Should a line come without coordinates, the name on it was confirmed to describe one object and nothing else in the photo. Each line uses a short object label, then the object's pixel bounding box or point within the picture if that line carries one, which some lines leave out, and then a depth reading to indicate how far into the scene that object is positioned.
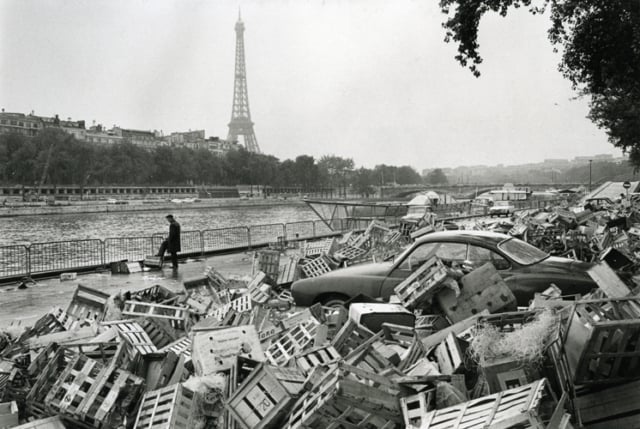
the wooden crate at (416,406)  3.76
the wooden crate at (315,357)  4.93
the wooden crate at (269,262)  11.93
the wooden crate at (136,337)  5.78
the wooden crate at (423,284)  6.23
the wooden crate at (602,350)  3.67
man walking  16.93
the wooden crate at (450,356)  4.43
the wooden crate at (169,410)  4.36
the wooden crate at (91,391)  4.75
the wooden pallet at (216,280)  10.96
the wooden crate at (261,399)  4.07
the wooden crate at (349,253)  12.77
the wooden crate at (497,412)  3.29
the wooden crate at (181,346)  5.78
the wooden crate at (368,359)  4.51
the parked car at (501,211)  38.08
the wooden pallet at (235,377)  4.35
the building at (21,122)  108.69
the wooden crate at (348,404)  3.69
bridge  99.16
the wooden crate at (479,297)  6.10
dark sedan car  7.33
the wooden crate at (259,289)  9.30
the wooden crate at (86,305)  8.28
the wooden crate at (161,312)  7.64
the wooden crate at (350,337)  5.43
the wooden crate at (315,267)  11.25
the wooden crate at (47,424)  4.51
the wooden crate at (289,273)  11.36
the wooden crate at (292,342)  5.72
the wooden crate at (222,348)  4.94
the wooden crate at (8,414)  4.78
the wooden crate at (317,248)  13.44
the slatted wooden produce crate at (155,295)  9.08
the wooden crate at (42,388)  5.06
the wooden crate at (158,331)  7.03
